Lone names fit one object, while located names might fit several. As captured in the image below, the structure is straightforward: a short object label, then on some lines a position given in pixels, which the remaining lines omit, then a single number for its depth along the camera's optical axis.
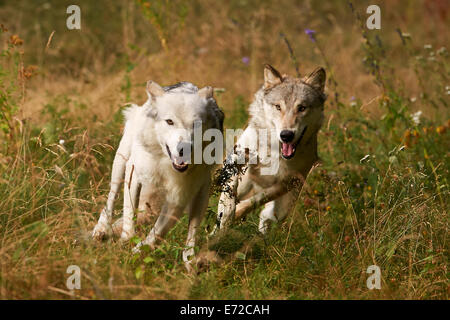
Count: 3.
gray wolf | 10.14
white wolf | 8.02
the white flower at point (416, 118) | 11.64
